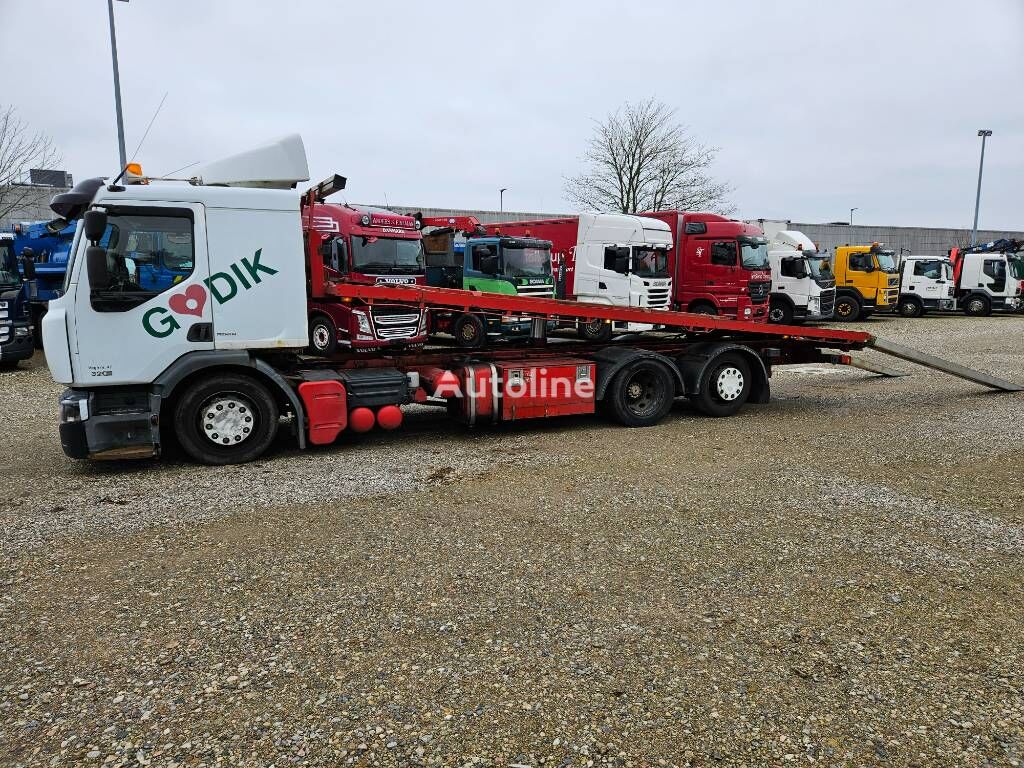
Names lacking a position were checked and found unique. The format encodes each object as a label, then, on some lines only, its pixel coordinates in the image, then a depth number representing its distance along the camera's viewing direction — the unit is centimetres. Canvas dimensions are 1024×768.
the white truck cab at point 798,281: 2127
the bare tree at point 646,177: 3491
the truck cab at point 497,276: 1491
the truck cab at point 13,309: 1318
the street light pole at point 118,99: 1405
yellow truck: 2447
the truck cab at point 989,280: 2695
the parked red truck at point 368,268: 1252
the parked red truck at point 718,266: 1719
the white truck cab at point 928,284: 2614
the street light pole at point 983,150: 3969
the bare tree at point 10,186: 1880
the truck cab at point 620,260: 1596
